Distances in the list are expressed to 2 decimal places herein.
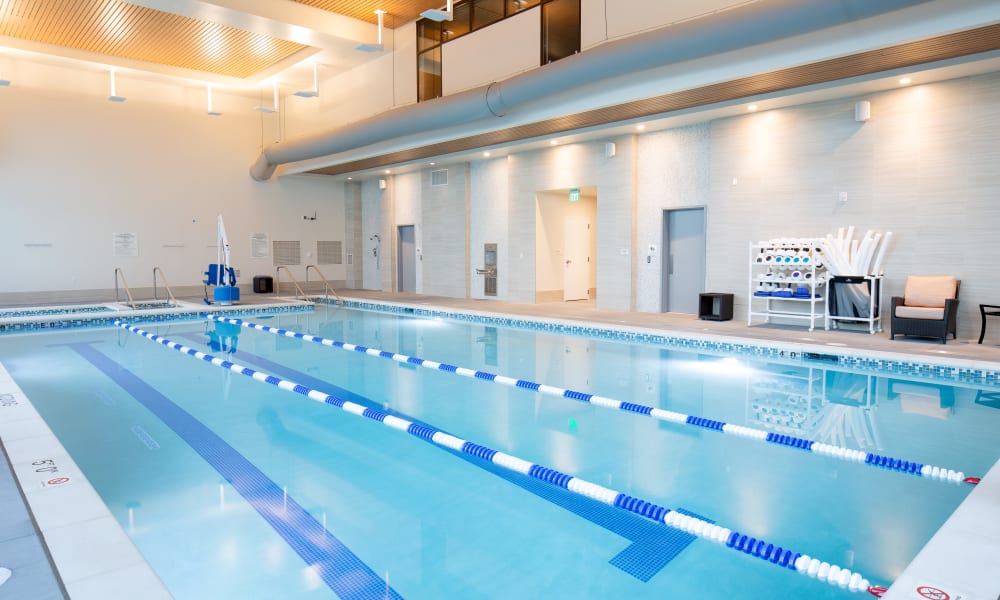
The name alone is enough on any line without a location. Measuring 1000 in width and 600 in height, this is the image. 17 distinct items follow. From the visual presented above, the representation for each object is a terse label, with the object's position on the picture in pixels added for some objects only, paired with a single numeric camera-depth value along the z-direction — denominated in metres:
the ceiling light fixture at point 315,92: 11.55
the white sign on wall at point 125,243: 13.38
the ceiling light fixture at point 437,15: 7.84
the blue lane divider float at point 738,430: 3.27
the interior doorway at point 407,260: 15.68
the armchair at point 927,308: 6.88
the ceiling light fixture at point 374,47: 9.51
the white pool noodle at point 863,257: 7.82
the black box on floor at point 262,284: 15.16
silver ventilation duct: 5.31
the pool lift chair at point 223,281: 11.92
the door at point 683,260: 9.91
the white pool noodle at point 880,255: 7.71
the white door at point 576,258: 12.88
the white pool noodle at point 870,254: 7.80
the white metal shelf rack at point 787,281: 8.17
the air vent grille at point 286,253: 15.88
